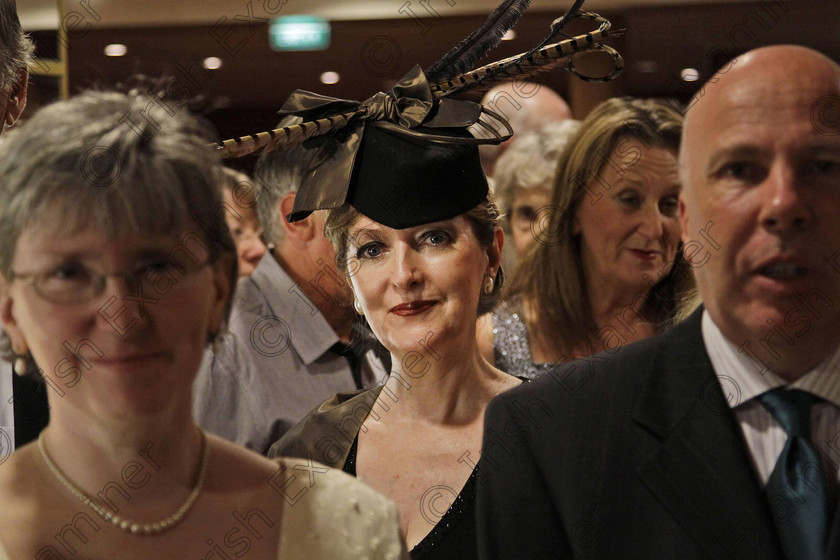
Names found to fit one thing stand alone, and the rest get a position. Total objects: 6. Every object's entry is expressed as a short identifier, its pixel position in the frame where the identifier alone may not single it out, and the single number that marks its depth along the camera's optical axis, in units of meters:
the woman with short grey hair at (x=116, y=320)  1.65
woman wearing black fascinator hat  1.89
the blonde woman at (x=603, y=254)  1.95
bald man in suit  1.74
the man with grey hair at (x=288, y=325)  1.91
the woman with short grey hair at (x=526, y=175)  2.42
